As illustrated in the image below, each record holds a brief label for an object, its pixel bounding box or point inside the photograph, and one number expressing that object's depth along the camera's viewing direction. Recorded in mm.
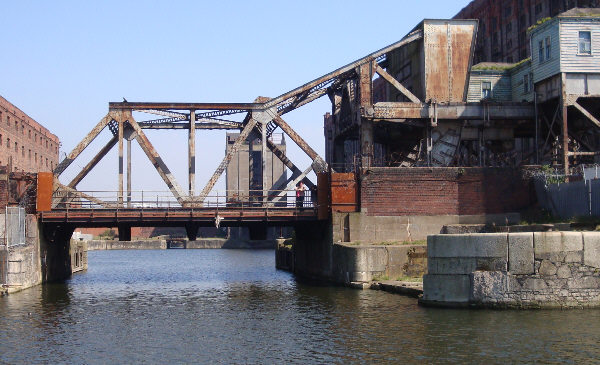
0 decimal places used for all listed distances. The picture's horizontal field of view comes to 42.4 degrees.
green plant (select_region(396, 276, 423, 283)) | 37141
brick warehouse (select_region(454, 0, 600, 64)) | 81312
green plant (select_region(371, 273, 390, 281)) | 38497
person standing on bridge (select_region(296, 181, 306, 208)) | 45672
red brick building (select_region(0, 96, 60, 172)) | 80250
